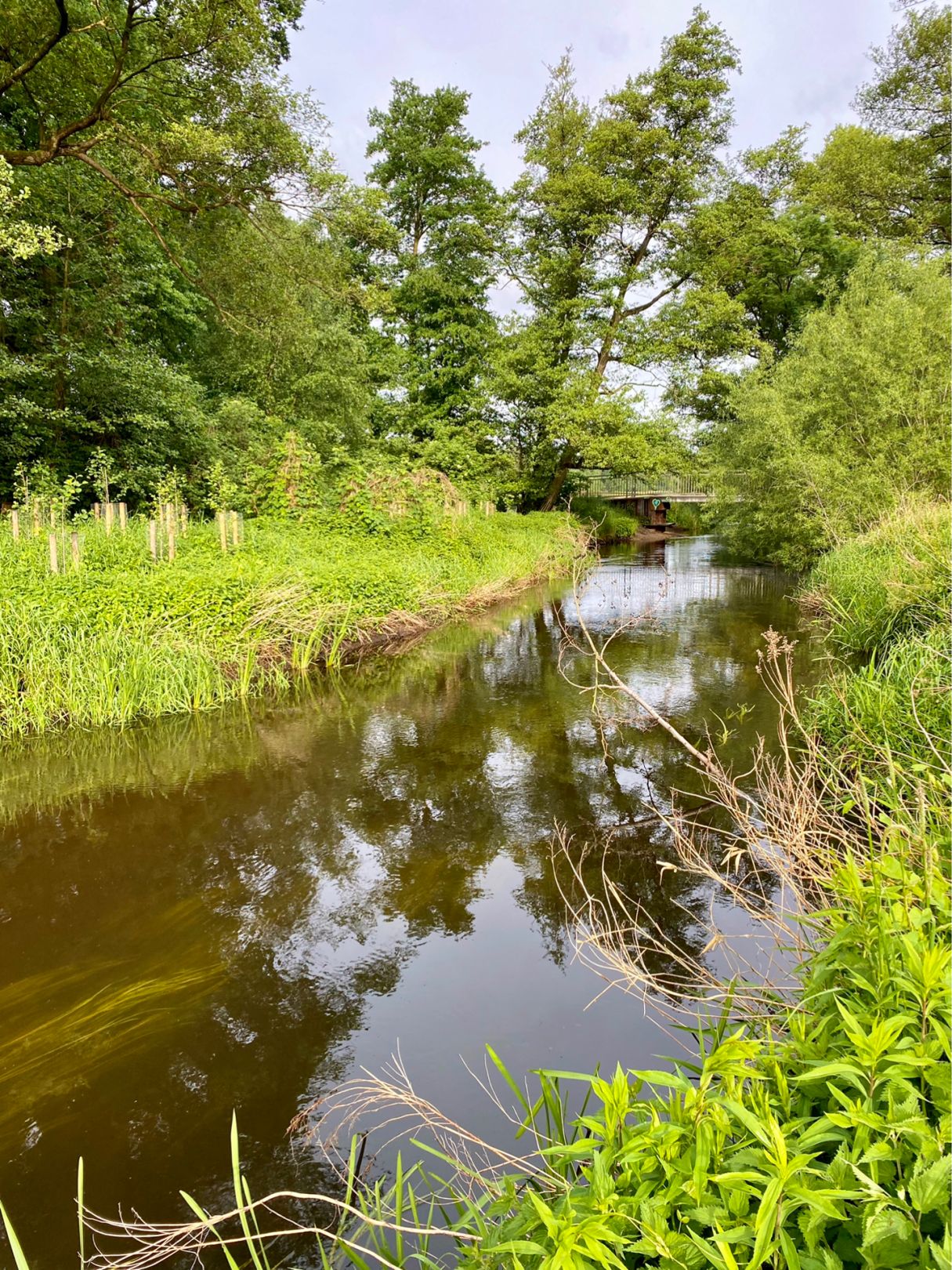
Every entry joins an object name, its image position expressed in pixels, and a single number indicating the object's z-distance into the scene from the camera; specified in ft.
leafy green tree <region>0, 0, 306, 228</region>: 33.53
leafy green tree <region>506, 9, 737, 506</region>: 67.87
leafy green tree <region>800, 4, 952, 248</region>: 63.36
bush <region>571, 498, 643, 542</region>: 87.81
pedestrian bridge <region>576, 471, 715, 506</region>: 105.91
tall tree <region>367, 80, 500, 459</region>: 79.41
